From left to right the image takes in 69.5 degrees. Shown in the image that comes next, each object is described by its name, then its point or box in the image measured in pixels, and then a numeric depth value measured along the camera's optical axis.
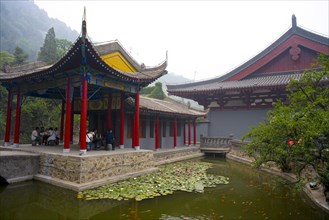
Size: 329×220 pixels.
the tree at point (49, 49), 43.38
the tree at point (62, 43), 55.94
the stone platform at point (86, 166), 8.50
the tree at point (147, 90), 39.59
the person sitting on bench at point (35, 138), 13.38
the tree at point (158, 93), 32.38
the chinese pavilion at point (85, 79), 9.43
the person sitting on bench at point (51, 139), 13.54
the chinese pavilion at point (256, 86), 17.38
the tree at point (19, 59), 32.35
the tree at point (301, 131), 5.97
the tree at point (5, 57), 33.63
